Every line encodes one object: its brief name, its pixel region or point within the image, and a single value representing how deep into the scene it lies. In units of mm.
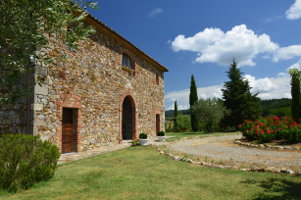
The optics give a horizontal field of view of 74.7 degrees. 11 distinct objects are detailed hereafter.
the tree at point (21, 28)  3293
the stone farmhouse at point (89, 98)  7082
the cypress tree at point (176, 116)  30684
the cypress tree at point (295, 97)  20312
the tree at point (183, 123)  30500
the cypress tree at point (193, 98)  28219
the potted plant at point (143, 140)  11001
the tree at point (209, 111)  24094
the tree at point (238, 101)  24828
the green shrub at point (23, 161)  4066
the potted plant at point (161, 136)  13359
